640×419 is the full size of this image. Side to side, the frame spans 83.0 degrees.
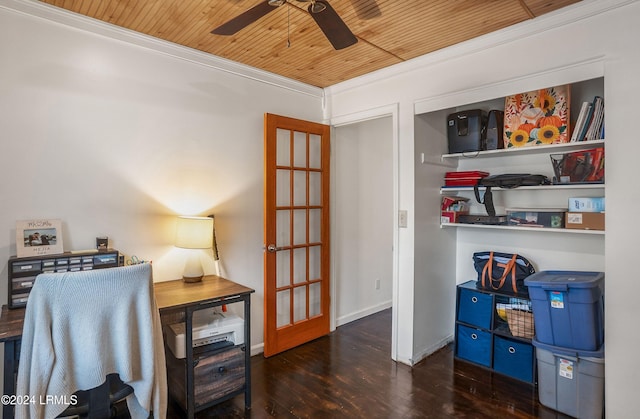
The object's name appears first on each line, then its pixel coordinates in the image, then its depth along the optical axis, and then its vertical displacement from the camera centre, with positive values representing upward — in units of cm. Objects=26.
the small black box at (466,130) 295 +65
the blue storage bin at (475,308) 284 -82
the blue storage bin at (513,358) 263 -114
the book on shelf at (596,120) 225 +54
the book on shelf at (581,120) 232 +56
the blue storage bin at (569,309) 217 -64
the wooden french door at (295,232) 306 -23
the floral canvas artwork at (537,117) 245 +64
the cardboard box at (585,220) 231 -9
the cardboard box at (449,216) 312 -8
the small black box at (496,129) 283 +61
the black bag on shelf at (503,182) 264 +18
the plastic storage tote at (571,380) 216 -108
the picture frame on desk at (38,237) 200 -17
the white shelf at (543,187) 232 +14
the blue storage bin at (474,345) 284 -112
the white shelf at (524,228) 234 -16
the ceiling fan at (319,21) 154 +84
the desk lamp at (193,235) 243 -19
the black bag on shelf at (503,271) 280 -52
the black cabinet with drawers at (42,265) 189 -32
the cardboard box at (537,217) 251 -8
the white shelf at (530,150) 236 +42
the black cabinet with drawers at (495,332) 264 -97
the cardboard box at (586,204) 233 +1
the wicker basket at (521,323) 261 -86
